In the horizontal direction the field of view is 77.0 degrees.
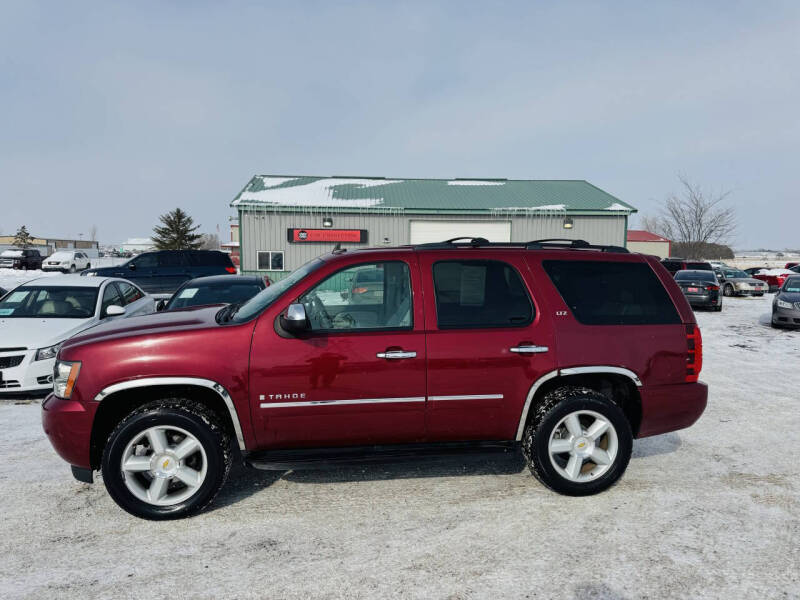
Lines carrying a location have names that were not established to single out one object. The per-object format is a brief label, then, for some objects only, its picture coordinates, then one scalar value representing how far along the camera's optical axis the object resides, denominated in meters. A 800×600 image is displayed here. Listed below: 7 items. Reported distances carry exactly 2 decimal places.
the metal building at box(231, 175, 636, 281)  23.00
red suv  3.42
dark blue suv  16.58
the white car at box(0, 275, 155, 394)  6.20
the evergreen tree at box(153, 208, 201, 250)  57.28
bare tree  38.84
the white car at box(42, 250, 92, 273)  32.62
